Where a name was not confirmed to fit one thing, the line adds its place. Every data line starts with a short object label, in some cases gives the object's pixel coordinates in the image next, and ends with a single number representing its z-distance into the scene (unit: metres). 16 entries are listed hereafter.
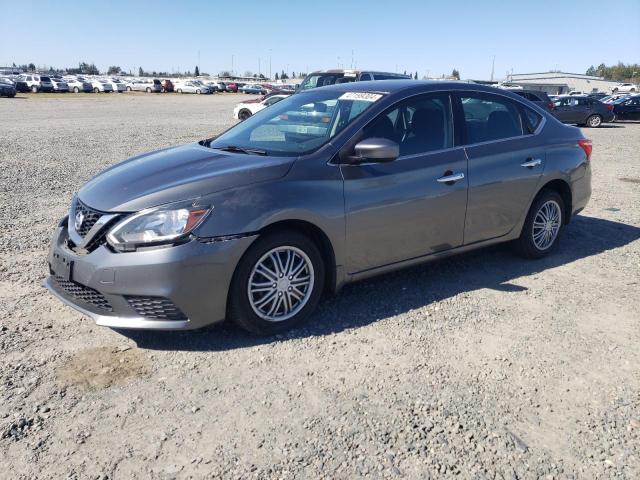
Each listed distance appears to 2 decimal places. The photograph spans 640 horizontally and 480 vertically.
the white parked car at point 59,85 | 54.23
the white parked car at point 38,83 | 52.97
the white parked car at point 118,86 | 61.36
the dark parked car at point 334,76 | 15.98
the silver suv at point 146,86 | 67.06
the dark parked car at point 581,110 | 24.59
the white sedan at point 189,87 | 64.62
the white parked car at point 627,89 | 61.74
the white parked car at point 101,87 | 59.72
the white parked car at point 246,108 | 19.06
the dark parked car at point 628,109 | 27.80
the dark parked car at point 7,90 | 41.66
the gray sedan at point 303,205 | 3.47
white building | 78.19
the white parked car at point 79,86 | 56.91
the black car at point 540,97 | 20.09
